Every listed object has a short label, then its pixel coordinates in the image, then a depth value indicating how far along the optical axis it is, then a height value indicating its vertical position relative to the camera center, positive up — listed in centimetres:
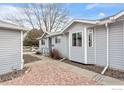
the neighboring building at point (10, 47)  347 -7
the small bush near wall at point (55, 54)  701 -74
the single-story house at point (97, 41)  384 +22
